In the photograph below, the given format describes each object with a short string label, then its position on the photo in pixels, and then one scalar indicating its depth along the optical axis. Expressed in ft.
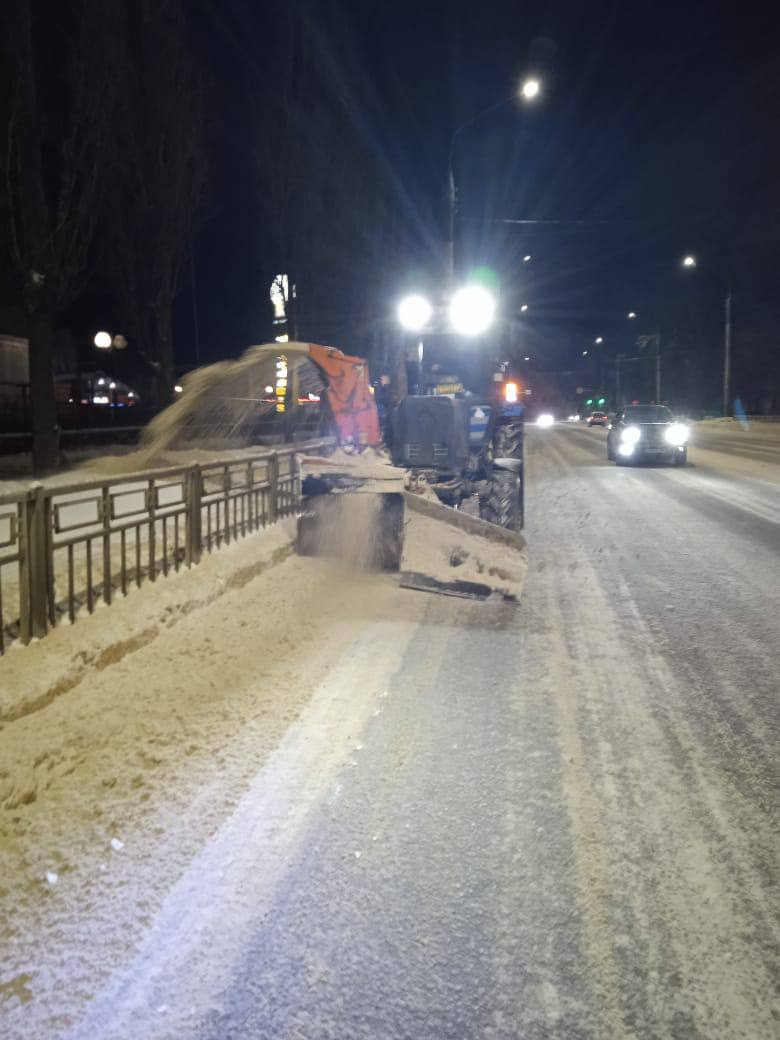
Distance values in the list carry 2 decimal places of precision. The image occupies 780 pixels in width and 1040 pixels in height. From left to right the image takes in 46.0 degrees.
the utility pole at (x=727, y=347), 152.15
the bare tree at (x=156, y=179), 74.28
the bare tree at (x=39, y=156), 51.39
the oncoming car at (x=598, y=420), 234.17
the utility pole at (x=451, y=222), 76.07
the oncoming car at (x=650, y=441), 85.97
